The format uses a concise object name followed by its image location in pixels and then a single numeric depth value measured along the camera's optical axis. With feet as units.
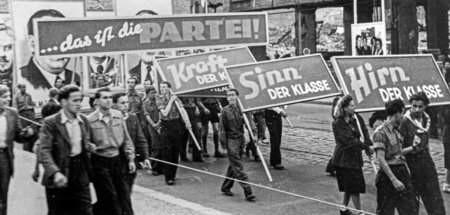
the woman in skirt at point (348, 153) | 28.14
